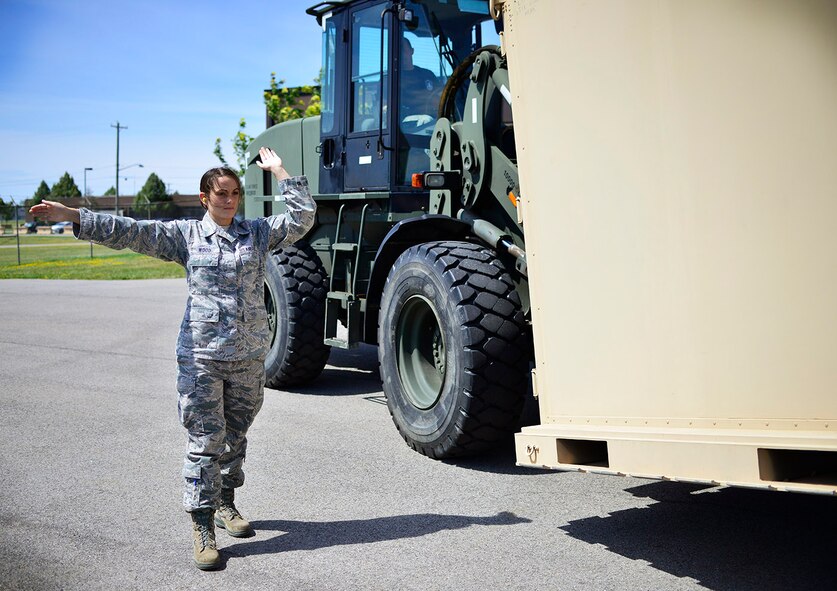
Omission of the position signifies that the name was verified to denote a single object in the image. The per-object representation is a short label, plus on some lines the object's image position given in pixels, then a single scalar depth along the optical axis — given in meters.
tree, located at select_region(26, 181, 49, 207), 107.54
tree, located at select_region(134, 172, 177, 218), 94.77
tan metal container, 3.63
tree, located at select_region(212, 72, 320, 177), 23.02
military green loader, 5.75
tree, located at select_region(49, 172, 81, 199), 114.50
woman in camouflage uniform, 4.43
